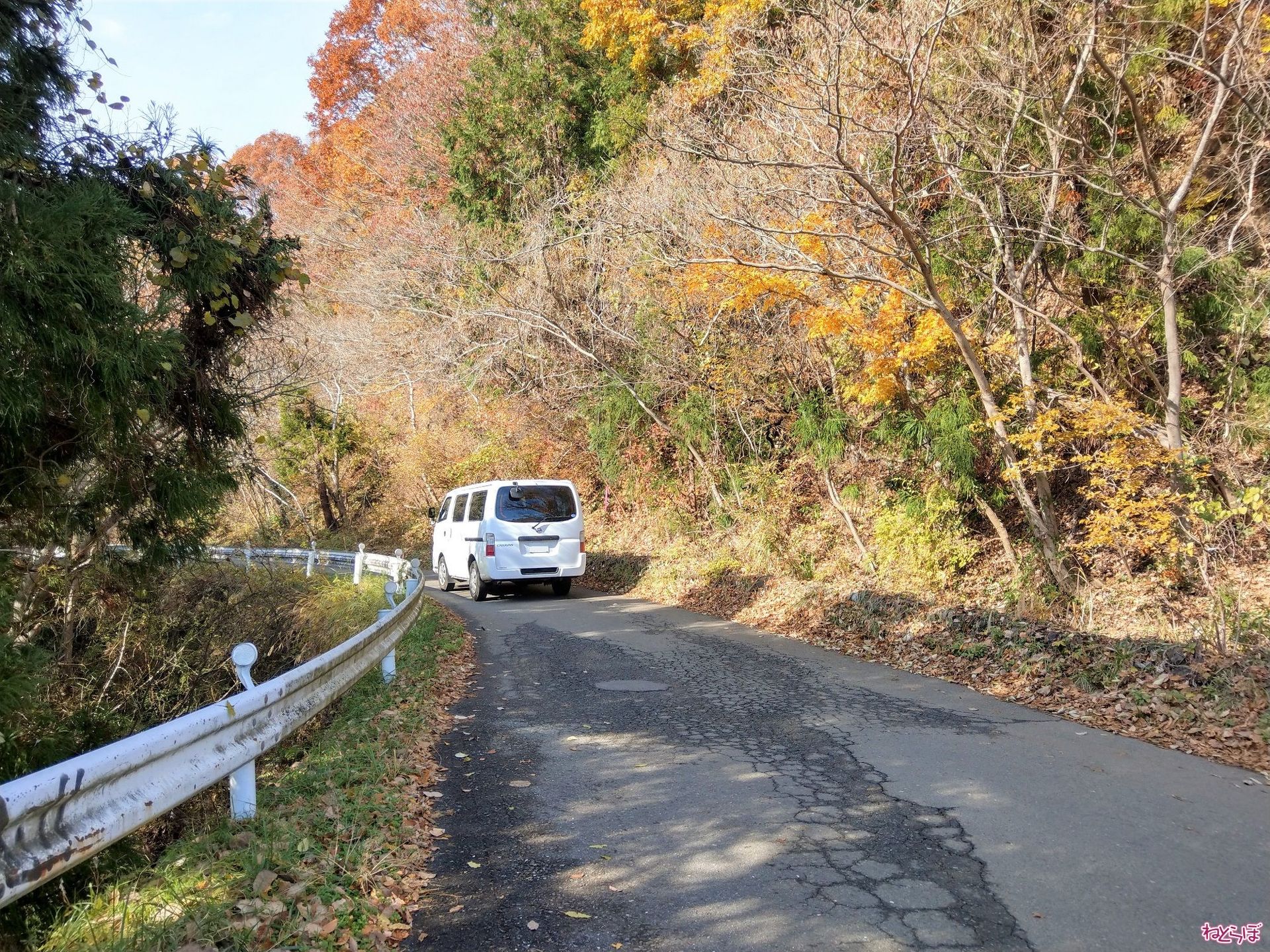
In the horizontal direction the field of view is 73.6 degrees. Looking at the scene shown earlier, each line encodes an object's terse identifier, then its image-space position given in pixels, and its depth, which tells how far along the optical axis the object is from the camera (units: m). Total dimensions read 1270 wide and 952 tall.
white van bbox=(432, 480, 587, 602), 15.34
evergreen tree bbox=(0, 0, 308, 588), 4.93
